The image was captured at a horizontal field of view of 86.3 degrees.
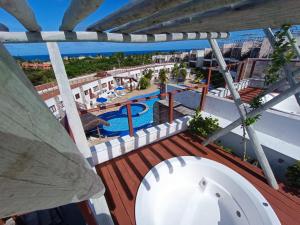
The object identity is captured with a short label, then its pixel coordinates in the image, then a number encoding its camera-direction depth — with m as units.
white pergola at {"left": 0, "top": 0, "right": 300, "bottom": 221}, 0.36
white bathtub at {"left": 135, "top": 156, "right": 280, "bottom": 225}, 2.70
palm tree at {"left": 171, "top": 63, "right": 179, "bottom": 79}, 26.36
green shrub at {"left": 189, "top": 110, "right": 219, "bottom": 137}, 4.24
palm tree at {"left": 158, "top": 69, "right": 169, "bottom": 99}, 23.73
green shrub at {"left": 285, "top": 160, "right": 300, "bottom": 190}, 2.91
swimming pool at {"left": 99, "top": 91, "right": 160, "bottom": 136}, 13.46
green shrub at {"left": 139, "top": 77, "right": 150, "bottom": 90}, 22.84
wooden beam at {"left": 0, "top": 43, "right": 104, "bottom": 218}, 0.33
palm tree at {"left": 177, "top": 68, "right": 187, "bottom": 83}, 25.89
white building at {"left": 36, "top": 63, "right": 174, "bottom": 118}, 12.27
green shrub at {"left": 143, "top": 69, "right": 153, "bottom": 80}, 25.42
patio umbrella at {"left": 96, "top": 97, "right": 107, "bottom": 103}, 17.52
